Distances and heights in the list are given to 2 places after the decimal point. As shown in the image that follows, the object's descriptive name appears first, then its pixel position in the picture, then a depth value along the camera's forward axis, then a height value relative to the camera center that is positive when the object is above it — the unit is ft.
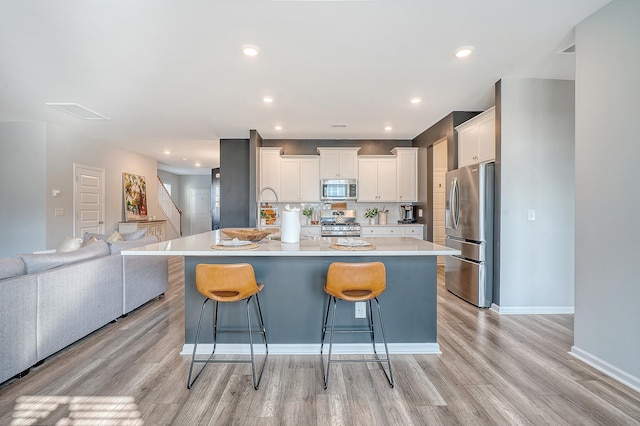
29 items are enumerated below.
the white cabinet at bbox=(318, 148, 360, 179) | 18.60 +3.14
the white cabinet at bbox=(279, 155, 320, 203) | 18.57 +2.22
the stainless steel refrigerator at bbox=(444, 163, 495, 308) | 11.38 -0.79
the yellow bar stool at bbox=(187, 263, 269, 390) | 6.44 -1.57
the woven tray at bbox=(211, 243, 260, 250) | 7.14 -0.88
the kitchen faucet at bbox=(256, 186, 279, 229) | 18.11 +1.00
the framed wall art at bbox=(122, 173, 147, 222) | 23.02 +1.26
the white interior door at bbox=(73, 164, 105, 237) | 18.40 +0.79
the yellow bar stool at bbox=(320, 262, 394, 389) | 6.57 -1.57
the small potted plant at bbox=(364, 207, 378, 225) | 19.40 -0.24
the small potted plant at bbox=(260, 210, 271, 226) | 18.76 -0.29
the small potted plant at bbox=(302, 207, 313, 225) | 19.25 -0.03
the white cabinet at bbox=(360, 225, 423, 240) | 18.20 -1.17
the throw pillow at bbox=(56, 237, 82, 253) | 10.46 -1.20
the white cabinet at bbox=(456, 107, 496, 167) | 11.73 +3.17
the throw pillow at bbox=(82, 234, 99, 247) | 10.89 -1.12
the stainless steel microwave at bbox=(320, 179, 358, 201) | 18.67 +1.46
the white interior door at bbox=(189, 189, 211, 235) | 38.96 +0.24
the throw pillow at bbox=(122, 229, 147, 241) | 12.53 -1.05
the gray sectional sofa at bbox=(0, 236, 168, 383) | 6.62 -2.41
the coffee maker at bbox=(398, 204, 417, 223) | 19.34 -0.11
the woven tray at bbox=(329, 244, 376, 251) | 7.31 -0.93
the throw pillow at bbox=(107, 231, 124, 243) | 11.48 -1.07
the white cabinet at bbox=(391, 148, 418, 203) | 18.74 +2.43
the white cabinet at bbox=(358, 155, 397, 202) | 18.84 +2.12
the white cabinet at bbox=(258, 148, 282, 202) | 18.45 +2.79
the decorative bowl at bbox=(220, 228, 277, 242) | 8.63 -0.70
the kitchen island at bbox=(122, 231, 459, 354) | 8.09 -2.64
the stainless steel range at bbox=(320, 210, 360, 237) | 17.99 -1.09
